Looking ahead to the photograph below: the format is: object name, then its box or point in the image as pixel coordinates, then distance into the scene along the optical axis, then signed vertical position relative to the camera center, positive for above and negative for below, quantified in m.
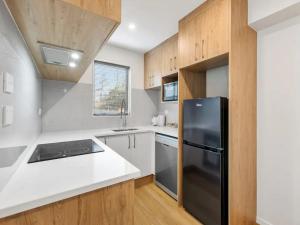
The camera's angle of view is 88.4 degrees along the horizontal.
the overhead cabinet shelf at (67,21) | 0.74 +0.51
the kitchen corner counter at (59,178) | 0.65 -0.35
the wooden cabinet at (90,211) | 0.66 -0.47
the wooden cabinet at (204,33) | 1.54 +0.91
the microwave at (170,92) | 2.46 +0.36
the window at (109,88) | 2.98 +0.50
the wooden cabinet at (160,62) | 2.57 +0.95
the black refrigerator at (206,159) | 1.54 -0.51
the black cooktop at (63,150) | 1.23 -0.34
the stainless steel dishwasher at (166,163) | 2.25 -0.78
